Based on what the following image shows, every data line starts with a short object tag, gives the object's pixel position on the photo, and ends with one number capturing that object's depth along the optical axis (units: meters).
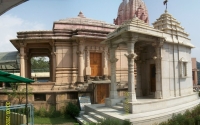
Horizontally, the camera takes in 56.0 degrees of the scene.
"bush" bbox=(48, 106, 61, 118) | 10.69
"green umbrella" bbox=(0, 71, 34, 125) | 5.14
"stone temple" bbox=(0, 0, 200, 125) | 7.93
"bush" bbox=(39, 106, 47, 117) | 10.68
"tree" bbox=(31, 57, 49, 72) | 41.12
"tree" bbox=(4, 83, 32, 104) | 10.65
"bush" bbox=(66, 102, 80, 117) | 10.23
